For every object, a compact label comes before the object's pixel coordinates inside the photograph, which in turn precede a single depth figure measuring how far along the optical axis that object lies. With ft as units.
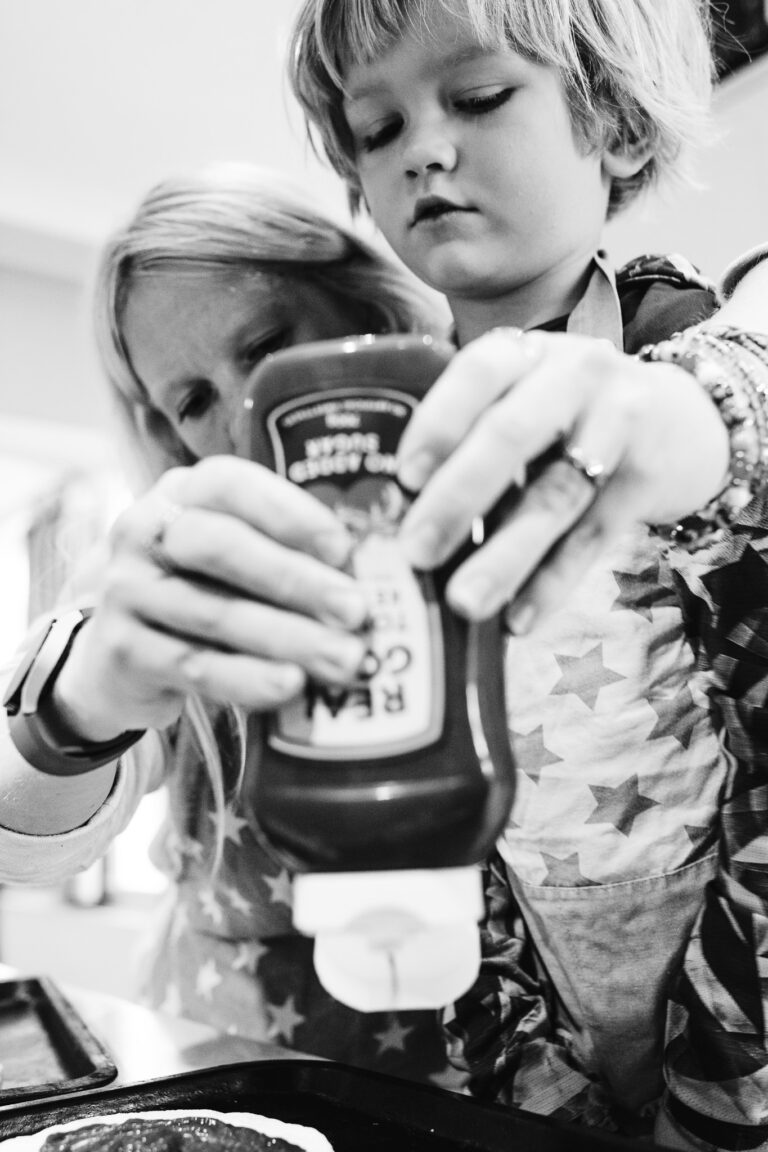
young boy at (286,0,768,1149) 2.32
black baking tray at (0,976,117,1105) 2.81
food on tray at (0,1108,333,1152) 2.32
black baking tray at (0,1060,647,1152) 2.27
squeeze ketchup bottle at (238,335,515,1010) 1.42
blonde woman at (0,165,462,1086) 3.26
